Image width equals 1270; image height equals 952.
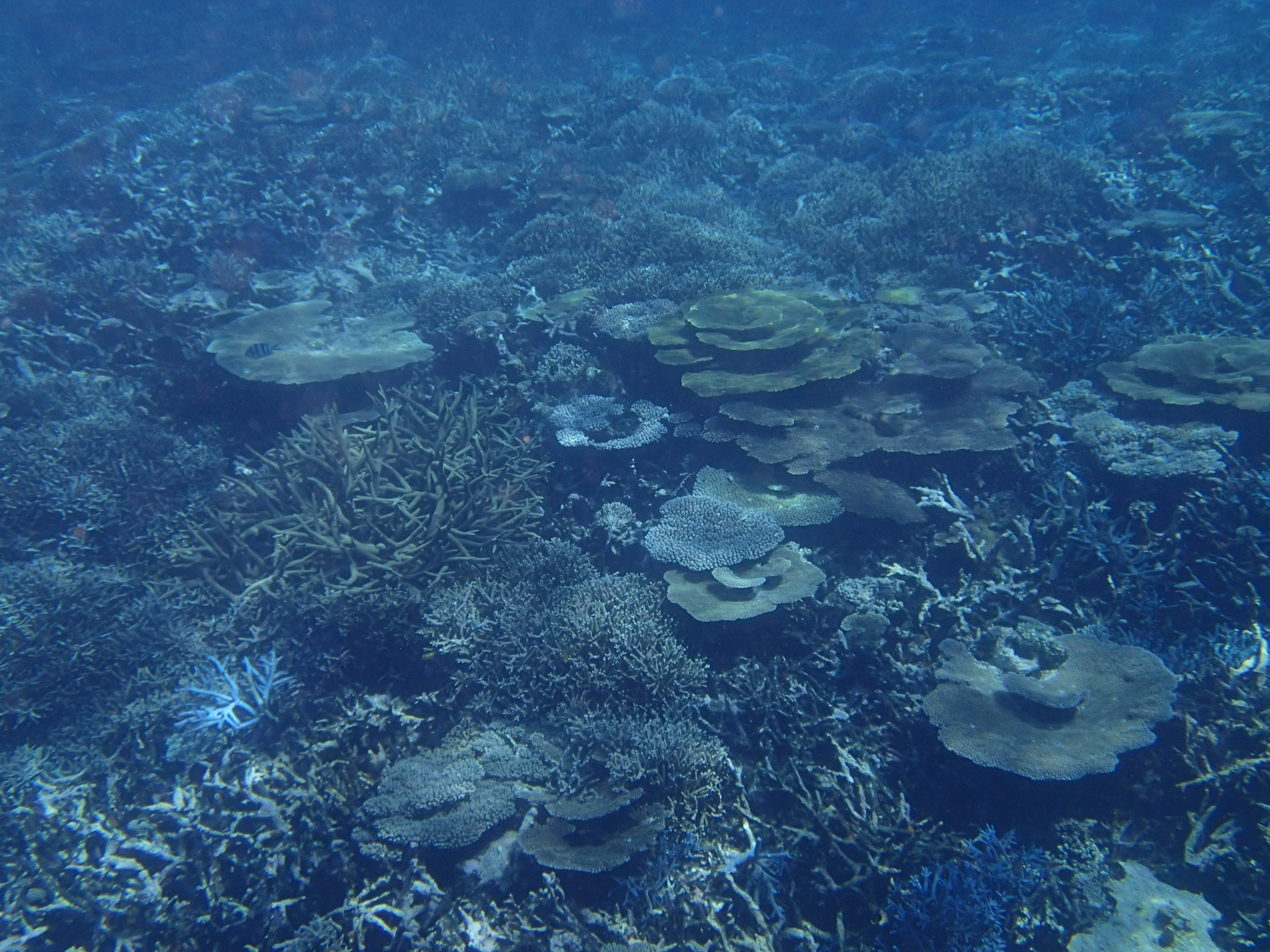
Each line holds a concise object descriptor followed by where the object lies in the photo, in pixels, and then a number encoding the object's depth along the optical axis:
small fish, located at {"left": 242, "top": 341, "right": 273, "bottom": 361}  6.57
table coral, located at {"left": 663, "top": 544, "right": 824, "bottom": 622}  3.98
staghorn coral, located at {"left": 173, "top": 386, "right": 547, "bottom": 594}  4.66
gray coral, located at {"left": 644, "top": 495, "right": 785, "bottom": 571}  4.29
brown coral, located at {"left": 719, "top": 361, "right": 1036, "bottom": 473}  4.77
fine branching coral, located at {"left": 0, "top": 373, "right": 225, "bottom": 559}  5.68
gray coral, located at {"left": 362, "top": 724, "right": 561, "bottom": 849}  3.26
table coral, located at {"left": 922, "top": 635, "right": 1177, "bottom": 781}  3.08
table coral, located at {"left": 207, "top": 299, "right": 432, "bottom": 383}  6.00
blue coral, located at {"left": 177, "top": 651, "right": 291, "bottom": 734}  4.15
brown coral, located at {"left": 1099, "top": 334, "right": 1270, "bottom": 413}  4.91
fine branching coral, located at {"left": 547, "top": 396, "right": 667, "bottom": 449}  5.27
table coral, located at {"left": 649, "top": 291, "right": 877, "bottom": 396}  5.07
